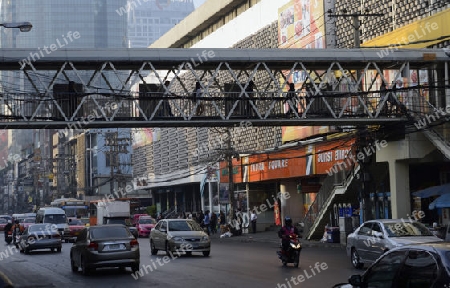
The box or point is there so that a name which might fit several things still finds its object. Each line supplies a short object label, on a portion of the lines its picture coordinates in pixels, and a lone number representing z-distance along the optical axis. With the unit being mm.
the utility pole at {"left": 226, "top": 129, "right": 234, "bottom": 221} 49000
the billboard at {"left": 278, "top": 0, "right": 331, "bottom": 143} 44188
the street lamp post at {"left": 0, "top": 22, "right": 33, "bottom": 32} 23391
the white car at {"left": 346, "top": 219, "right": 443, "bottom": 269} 20312
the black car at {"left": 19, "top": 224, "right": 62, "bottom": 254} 36156
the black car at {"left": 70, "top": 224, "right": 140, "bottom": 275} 21984
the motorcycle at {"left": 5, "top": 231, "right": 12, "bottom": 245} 49031
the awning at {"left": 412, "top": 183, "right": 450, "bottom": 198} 29050
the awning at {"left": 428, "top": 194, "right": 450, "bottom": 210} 27688
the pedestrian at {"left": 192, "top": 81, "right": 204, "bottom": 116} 30570
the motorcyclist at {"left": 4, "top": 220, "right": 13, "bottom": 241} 49281
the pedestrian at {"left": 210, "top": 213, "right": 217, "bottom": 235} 55469
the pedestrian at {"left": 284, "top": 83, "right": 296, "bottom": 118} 31000
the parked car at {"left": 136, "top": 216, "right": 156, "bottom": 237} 55938
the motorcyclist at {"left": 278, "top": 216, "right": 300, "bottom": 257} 23469
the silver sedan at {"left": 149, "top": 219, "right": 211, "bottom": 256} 29094
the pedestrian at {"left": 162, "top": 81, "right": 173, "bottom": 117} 31744
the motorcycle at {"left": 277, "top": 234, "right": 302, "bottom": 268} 23109
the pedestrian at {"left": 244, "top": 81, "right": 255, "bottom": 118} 31039
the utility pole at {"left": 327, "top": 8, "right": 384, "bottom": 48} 31653
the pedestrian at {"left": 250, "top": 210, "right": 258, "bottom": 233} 51062
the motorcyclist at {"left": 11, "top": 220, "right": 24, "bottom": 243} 46266
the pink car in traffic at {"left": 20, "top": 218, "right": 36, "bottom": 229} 57156
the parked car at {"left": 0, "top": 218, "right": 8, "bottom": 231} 83962
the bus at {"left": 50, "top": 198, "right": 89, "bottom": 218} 66131
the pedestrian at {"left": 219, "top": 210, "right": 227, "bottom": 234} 55275
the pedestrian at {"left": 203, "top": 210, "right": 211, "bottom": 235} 54466
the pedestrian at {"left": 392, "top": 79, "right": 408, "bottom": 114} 31391
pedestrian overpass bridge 29719
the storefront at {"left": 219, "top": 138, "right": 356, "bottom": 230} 40969
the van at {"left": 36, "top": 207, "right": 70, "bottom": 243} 51988
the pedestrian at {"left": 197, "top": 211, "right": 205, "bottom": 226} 58119
